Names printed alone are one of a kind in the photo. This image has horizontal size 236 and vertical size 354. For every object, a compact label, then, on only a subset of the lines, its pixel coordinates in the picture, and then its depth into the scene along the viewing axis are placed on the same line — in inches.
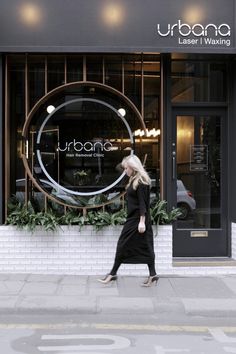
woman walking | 291.7
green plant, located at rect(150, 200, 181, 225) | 327.6
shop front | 335.3
